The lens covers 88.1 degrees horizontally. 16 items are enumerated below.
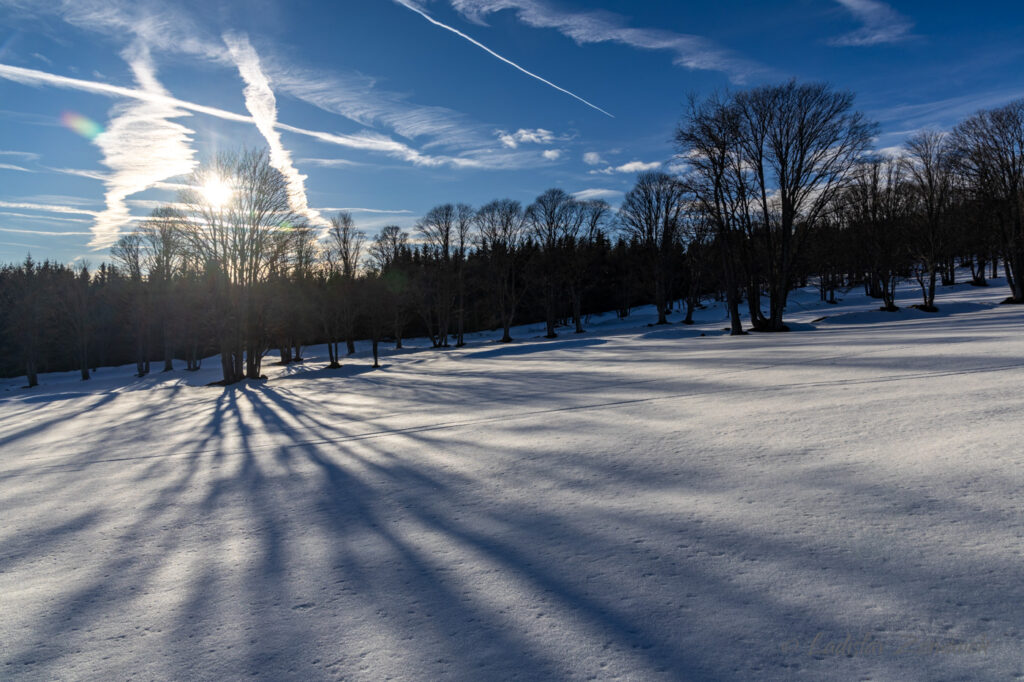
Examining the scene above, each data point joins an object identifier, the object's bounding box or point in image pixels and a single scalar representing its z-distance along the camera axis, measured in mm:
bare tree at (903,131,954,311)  37284
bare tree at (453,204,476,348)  51038
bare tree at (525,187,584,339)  49156
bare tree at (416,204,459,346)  49750
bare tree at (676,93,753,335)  25703
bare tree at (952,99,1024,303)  33250
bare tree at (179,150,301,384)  26562
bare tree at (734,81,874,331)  24516
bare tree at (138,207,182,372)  45062
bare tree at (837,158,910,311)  39969
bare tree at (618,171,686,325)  47312
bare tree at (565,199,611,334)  50062
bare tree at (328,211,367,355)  36750
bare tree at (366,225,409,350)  48406
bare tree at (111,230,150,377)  45875
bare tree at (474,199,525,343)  48219
